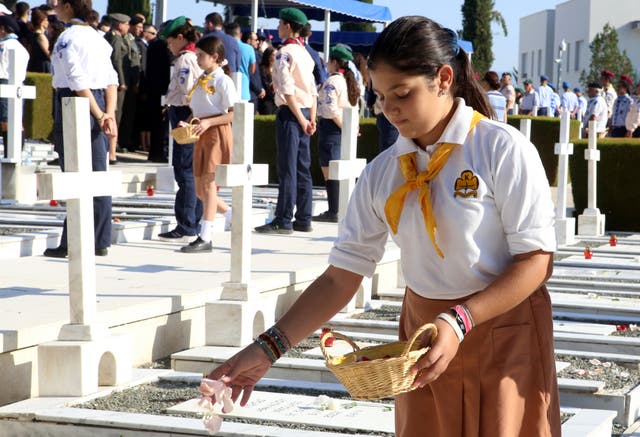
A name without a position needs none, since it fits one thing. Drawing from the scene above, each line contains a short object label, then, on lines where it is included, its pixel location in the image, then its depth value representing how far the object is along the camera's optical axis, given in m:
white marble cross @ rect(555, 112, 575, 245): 13.17
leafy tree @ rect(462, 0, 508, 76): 68.81
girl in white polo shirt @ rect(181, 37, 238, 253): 9.41
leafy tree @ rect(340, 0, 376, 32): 54.20
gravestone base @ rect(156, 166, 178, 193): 14.95
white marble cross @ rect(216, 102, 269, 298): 6.91
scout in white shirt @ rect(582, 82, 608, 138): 25.36
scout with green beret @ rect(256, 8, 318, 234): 10.48
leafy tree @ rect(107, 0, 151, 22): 37.34
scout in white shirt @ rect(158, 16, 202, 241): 9.88
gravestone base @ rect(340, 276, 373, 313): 8.38
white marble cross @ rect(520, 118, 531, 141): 11.74
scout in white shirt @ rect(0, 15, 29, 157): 13.69
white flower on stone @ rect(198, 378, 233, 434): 2.83
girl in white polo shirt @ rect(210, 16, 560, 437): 2.86
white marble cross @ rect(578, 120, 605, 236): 14.59
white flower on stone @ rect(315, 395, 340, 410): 5.62
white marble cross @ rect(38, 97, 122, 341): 5.59
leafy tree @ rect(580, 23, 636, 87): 59.06
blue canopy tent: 22.61
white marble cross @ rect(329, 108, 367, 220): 8.11
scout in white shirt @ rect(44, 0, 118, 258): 8.37
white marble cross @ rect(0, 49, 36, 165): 12.84
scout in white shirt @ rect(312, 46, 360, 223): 11.85
